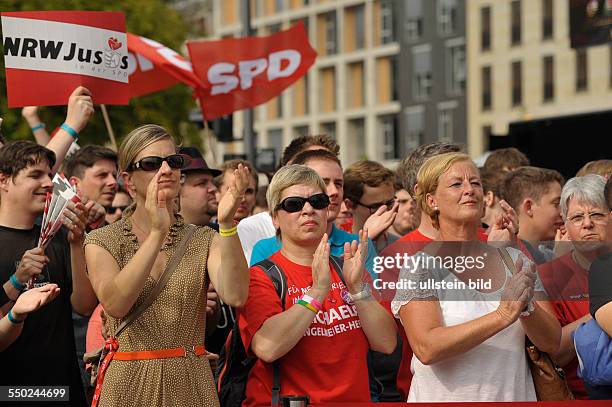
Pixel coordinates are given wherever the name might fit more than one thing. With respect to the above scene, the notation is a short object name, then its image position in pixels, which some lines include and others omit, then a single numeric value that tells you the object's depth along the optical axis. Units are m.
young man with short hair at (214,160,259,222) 18.98
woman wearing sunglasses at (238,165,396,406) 12.28
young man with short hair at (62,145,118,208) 18.19
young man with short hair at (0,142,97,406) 13.85
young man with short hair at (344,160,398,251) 16.75
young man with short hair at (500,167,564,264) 15.77
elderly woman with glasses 12.04
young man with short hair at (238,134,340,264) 16.62
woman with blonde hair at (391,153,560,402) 11.68
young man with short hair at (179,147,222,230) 17.16
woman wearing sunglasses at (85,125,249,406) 11.96
